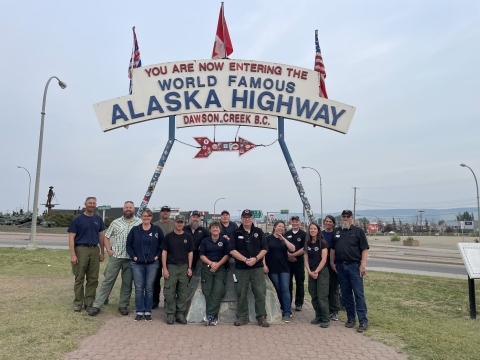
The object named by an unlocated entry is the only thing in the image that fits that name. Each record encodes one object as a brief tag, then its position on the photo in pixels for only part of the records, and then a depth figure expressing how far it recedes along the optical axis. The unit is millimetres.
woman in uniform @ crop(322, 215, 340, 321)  6547
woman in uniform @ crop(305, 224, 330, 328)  6172
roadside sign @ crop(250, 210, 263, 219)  13354
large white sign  8750
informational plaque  6758
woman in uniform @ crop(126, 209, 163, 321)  6180
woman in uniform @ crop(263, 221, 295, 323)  6543
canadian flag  9758
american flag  9539
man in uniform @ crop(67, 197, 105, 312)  6410
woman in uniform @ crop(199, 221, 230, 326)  6078
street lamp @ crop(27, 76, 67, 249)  17156
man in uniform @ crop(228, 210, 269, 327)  6039
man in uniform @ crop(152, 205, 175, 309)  6762
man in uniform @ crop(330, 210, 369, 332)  5949
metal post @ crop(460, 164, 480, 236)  30531
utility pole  53612
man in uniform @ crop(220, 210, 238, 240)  6516
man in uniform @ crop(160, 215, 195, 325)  6094
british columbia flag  9805
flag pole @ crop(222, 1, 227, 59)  9719
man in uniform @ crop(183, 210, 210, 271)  6680
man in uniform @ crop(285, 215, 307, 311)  6797
